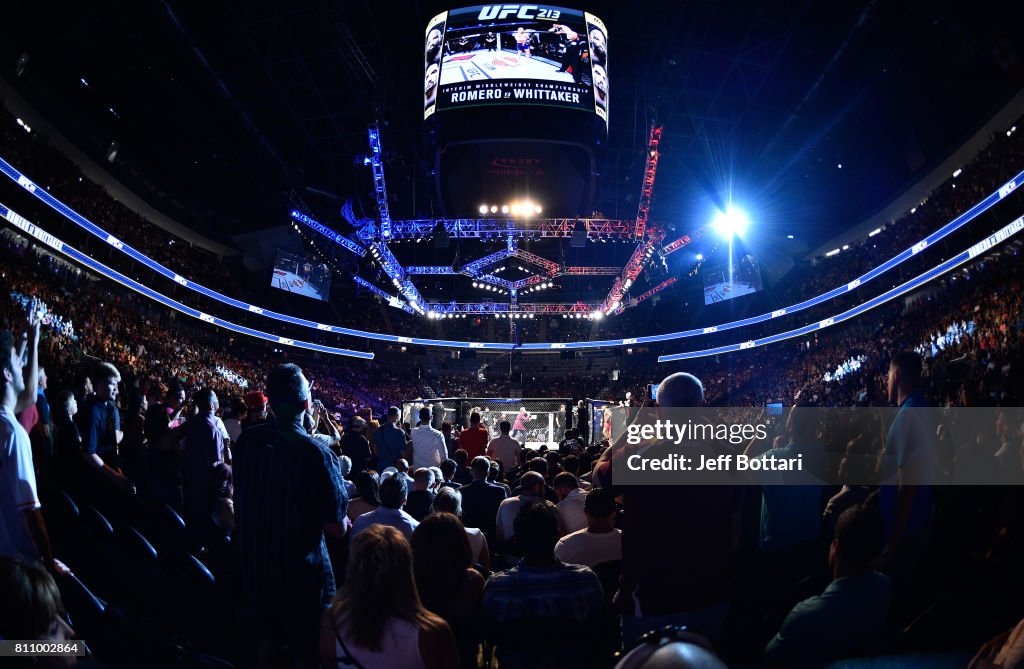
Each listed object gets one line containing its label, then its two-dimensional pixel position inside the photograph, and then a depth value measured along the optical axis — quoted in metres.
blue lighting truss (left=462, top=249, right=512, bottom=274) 21.62
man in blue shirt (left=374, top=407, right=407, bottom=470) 7.96
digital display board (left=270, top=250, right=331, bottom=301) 28.47
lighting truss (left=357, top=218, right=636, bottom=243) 18.06
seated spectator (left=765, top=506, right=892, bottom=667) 2.37
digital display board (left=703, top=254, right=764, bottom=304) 26.25
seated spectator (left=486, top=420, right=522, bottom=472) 9.66
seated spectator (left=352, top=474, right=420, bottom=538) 3.94
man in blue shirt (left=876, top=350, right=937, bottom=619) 3.08
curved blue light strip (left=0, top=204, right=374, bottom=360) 16.39
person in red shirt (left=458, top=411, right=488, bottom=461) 9.32
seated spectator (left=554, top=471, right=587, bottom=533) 4.74
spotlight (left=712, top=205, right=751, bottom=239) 19.81
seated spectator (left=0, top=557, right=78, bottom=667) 1.66
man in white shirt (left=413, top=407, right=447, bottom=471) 8.14
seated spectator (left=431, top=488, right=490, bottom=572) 3.93
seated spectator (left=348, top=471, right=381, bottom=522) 4.79
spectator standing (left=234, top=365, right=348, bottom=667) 2.81
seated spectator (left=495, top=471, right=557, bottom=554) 4.68
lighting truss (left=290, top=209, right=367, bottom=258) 18.83
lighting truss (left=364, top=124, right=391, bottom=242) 13.94
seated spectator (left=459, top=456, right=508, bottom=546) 5.39
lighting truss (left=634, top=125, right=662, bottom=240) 13.86
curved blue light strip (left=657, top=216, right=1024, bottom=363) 14.27
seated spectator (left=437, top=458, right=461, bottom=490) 6.72
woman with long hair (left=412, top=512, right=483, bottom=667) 2.82
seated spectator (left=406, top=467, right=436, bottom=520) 4.93
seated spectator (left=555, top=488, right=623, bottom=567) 3.57
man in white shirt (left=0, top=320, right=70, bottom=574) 2.53
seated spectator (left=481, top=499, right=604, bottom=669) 2.48
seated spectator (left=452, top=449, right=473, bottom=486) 7.22
